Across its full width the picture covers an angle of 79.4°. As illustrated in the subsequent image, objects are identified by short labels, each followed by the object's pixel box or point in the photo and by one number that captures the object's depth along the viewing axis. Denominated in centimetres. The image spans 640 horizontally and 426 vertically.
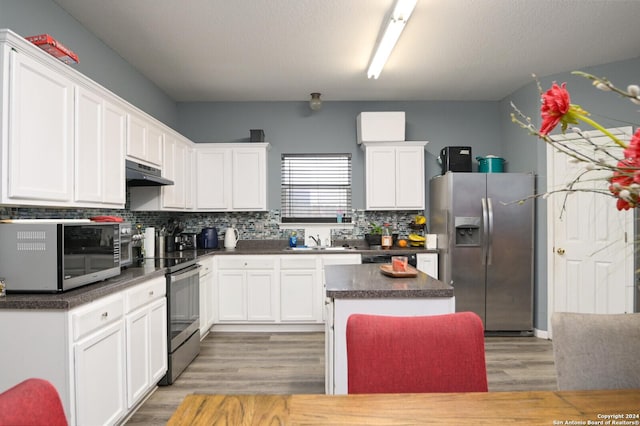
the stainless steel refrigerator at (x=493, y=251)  411
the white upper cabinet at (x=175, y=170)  382
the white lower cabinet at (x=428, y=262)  430
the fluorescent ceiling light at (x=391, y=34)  255
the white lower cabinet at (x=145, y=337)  240
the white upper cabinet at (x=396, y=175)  462
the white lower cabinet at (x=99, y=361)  190
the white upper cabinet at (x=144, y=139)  304
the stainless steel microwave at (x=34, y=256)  195
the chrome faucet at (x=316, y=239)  479
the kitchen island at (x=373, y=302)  203
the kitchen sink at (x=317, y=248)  440
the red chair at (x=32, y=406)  76
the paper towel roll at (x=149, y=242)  363
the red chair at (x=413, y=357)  124
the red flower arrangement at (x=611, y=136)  63
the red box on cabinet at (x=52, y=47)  205
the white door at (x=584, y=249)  366
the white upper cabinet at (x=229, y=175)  462
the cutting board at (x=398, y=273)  238
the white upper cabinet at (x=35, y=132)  183
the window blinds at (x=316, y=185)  496
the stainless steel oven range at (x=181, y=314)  296
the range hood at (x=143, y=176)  304
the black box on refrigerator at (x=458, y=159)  447
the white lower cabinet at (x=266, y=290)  423
